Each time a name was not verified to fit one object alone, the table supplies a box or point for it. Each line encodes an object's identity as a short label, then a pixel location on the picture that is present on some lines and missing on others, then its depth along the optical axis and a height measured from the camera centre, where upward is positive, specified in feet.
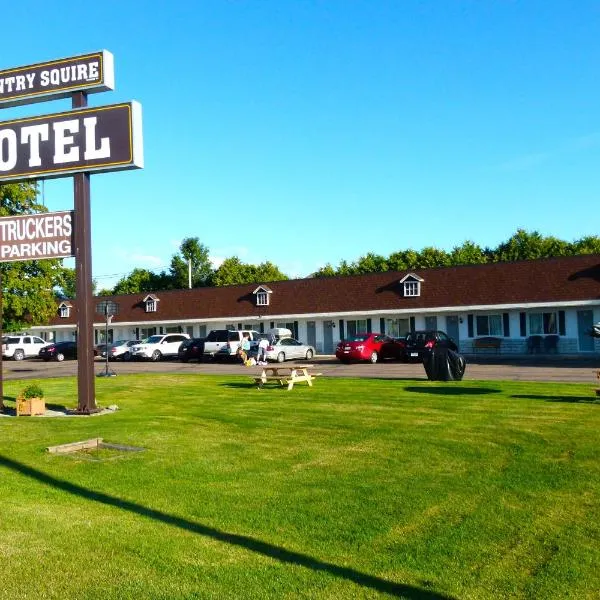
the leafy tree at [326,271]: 292.40 +22.40
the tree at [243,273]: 278.46 +21.53
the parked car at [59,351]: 158.92 -3.94
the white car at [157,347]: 148.87 -3.51
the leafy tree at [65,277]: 143.43 +11.58
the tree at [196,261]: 294.66 +28.45
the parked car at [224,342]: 134.10 -2.66
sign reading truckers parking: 54.08 +7.52
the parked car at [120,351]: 151.53 -4.22
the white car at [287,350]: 131.95 -4.54
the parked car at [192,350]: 140.26 -4.13
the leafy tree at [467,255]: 257.34 +24.12
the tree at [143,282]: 295.69 +20.41
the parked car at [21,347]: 173.68 -2.99
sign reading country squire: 54.13 +19.67
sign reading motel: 52.16 +14.31
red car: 123.03 -4.29
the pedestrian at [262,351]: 119.20 -4.08
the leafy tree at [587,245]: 243.81 +24.76
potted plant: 52.19 -4.97
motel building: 132.26 +3.57
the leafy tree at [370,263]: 273.27 +23.18
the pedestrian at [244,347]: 126.24 -3.71
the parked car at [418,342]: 118.52 -3.35
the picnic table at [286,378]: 69.10 -5.14
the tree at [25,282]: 131.13 +9.86
